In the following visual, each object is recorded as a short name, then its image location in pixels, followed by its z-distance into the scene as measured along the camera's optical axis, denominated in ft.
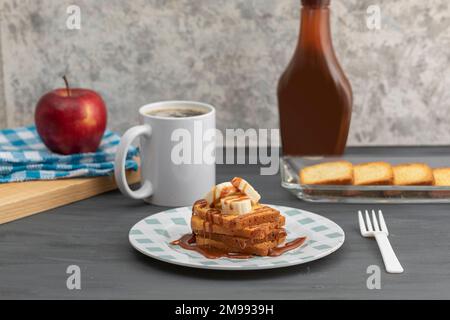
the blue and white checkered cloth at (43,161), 4.29
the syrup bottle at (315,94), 4.53
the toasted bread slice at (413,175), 4.22
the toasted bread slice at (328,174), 4.22
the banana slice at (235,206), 3.67
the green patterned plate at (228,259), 3.55
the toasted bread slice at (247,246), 3.63
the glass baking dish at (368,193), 4.18
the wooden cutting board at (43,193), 4.03
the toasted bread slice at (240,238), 3.63
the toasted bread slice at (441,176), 4.25
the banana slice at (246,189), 3.77
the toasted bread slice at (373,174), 4.21
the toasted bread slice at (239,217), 3.64
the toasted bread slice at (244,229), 3.62
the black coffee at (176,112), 4.26
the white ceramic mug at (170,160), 4.13
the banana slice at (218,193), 3.75
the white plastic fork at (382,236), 3.59
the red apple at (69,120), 4.52
